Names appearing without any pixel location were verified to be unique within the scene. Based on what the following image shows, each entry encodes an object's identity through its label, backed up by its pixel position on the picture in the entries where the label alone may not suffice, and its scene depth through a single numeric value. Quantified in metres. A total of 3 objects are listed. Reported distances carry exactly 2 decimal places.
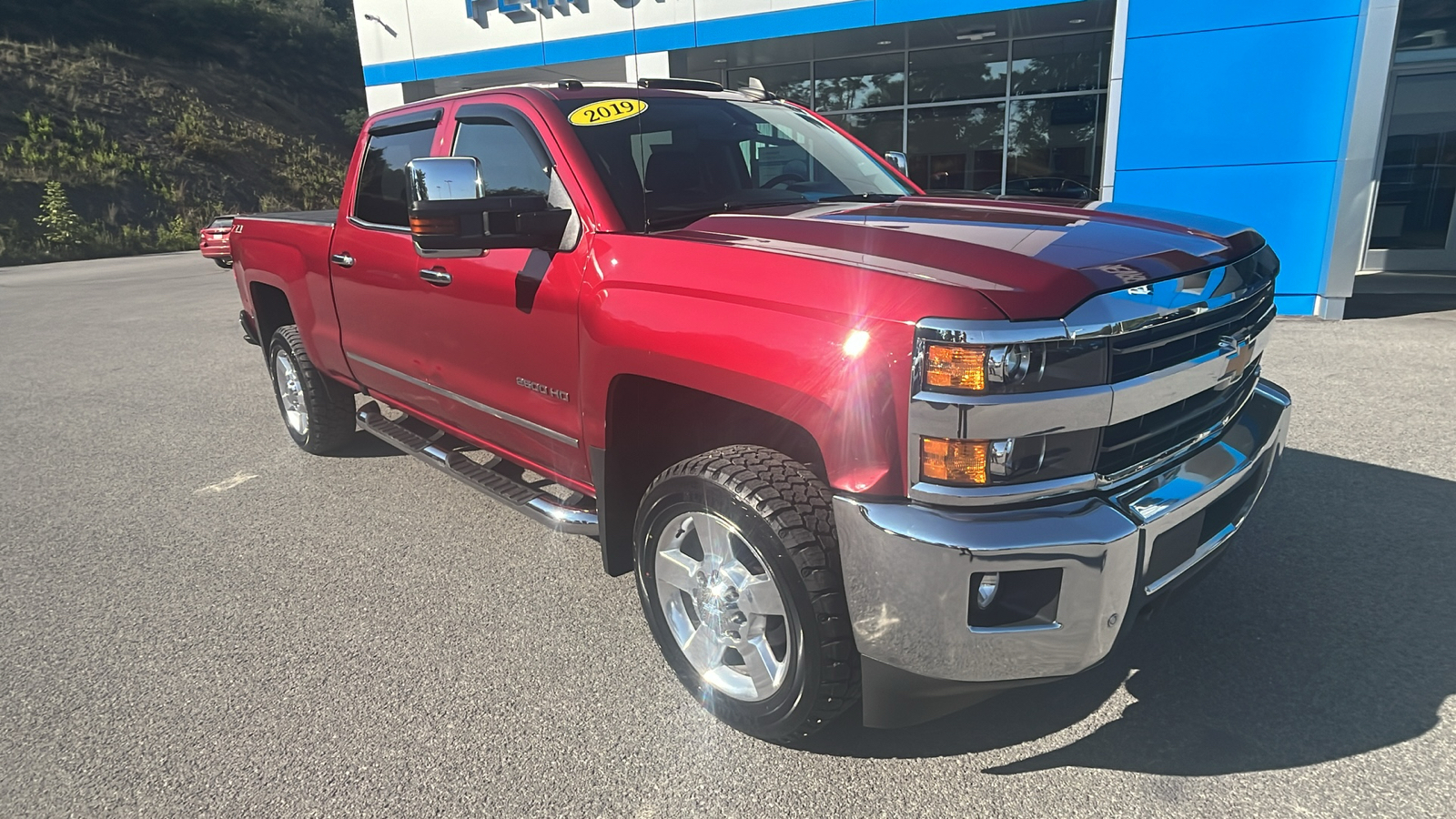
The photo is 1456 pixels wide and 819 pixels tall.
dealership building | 8.76
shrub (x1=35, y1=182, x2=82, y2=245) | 23.20
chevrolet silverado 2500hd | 1.88
